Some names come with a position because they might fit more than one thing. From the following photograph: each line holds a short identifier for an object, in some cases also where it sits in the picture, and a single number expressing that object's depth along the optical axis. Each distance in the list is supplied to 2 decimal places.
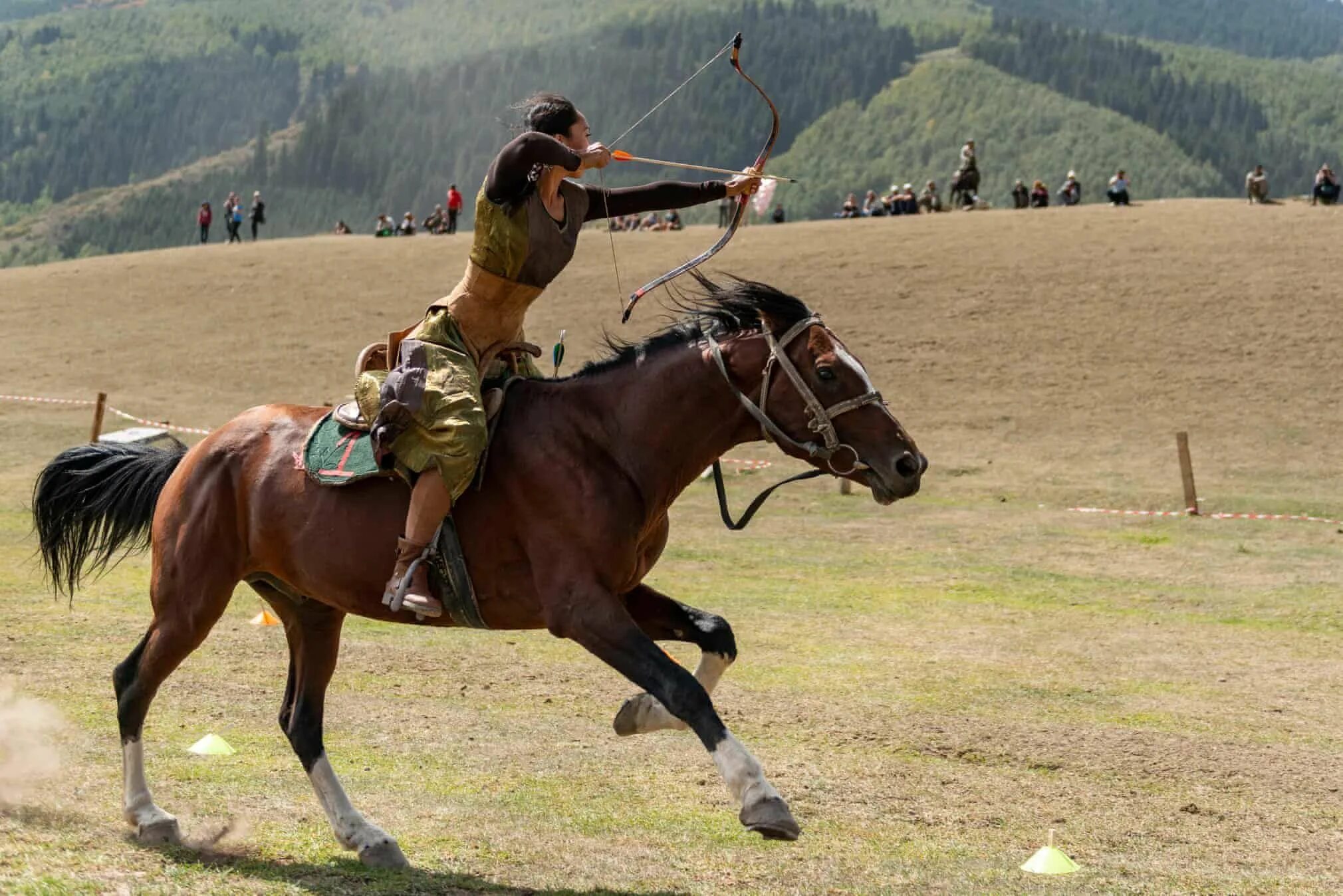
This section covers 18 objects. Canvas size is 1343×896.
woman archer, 6.50
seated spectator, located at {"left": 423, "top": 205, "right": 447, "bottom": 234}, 60.44
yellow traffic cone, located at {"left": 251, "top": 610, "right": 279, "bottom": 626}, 13.27
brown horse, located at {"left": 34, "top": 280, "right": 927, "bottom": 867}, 6.25
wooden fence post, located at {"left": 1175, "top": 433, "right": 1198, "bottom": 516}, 23.62
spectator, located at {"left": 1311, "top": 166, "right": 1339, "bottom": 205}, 48.00
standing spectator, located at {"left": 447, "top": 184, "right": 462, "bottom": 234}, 55.28
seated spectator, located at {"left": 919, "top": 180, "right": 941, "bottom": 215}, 55.69
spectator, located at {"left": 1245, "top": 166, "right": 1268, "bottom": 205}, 49.28
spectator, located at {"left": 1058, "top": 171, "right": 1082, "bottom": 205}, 53.25
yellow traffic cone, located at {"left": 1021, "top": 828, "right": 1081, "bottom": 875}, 6.92
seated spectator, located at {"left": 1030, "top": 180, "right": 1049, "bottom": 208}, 54.62
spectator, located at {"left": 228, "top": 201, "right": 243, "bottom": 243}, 60.22
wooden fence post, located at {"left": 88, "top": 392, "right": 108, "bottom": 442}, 24.27
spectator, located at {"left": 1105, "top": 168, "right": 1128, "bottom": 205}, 51.28
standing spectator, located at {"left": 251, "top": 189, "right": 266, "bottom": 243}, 58.75
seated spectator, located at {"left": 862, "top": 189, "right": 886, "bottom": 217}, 57.97
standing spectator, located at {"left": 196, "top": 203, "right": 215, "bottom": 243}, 58.97
